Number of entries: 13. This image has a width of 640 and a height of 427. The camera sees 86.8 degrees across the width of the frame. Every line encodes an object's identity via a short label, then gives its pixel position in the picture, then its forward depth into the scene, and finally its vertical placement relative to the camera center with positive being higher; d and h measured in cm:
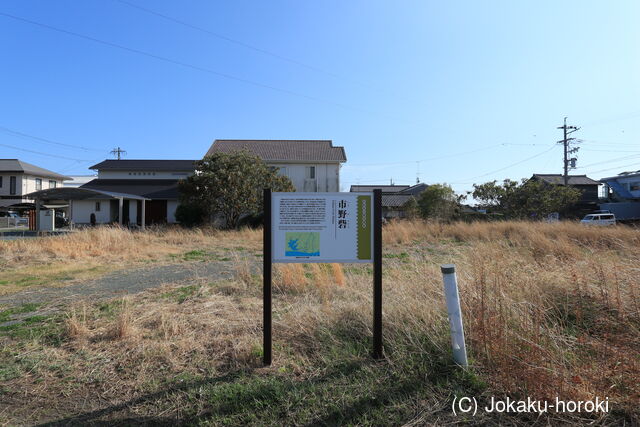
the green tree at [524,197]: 2622 +127
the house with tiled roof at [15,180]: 3956 +419
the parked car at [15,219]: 3244 -34
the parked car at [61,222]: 2926 -60
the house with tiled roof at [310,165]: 3272 +478
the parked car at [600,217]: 2797 -34
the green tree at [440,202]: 2636 +93
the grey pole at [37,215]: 2307 +2
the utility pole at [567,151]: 3781 +708
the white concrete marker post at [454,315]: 284 -86
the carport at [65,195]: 2188 +131
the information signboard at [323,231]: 333 -17
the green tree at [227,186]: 2075 +180
